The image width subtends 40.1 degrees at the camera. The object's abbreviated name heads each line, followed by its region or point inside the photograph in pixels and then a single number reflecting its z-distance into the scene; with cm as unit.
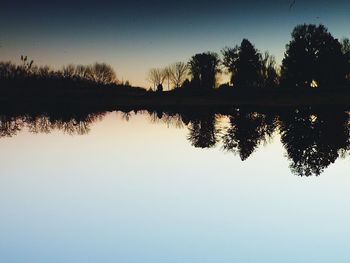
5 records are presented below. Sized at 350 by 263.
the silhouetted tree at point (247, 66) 8619
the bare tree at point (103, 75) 14088
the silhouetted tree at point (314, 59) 7312
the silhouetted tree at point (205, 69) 9819
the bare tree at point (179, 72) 12238
